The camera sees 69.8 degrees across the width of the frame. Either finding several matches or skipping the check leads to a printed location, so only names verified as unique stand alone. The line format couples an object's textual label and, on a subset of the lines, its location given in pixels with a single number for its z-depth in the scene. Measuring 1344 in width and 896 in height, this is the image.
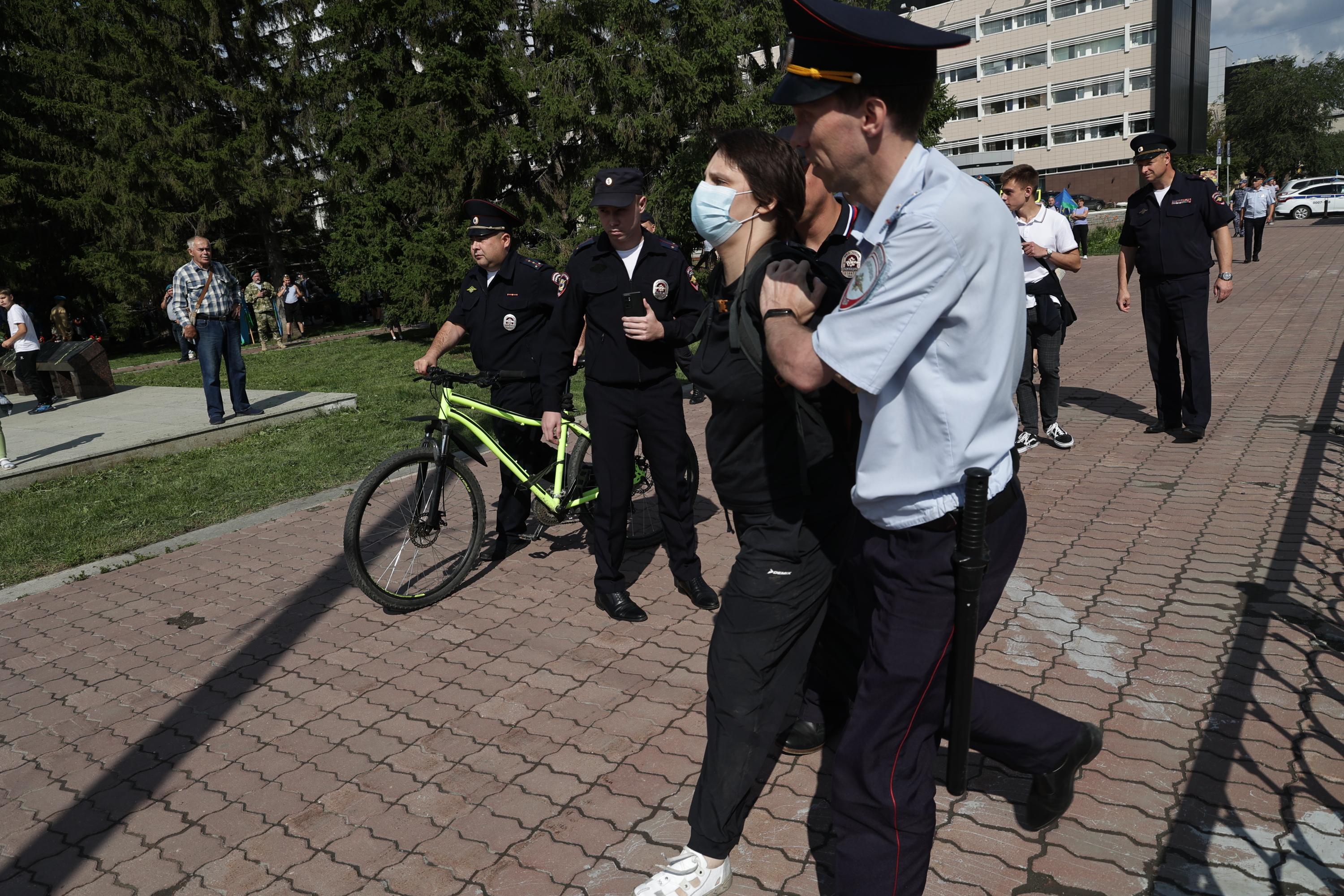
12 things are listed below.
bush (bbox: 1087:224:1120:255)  30.11
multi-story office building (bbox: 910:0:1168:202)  70.88
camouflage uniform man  22.95
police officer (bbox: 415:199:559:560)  5.41
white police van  38.81
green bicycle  4.82
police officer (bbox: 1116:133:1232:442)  7.00
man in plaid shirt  10.73
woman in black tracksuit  2.57
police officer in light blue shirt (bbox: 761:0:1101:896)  1.84
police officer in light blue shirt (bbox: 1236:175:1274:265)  20.88
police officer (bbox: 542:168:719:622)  4.49
